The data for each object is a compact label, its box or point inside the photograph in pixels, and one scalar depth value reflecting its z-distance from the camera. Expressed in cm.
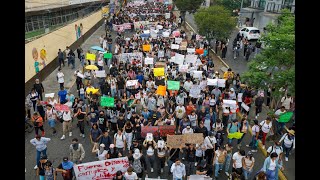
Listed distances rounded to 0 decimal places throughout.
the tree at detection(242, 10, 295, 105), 961
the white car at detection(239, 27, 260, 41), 2266
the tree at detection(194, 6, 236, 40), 1902
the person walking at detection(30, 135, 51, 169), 762
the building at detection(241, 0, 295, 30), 2312
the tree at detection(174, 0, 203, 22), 2980
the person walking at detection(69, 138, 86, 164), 743
